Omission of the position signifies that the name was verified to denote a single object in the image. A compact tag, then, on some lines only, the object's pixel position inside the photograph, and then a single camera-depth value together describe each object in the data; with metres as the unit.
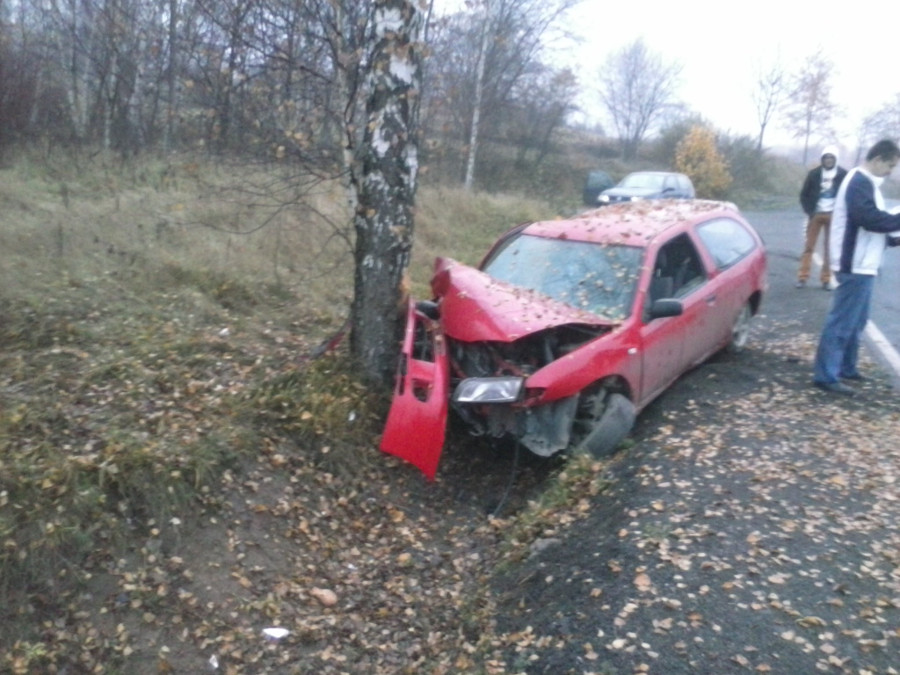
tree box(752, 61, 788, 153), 50.97
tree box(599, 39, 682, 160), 51.58
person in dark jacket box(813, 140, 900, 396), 7.07
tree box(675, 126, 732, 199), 36.88
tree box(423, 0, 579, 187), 10.05
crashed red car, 6.07
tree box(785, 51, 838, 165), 50.66
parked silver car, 22.05
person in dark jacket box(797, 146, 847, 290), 11.86
